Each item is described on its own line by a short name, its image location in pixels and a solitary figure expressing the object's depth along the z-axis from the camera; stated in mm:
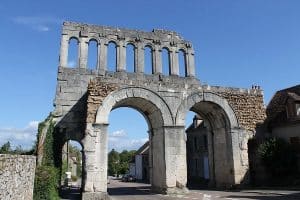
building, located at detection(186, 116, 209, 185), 34822
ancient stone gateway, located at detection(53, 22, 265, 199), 19562
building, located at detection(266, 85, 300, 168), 22578
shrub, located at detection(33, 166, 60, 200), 12847
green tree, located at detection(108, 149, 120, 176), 86125
